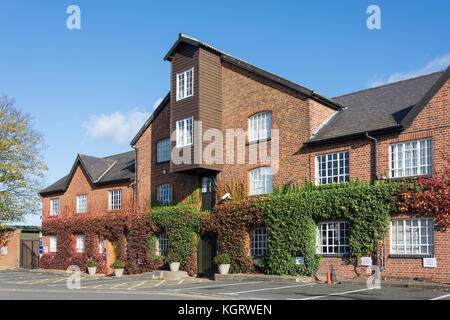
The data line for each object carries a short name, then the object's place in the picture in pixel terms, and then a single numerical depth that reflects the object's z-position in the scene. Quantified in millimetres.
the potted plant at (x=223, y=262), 23812
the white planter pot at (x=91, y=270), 31281
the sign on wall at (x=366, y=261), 19609
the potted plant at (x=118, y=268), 28062
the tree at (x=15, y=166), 36750
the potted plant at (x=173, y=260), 26250
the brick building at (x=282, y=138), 19078
